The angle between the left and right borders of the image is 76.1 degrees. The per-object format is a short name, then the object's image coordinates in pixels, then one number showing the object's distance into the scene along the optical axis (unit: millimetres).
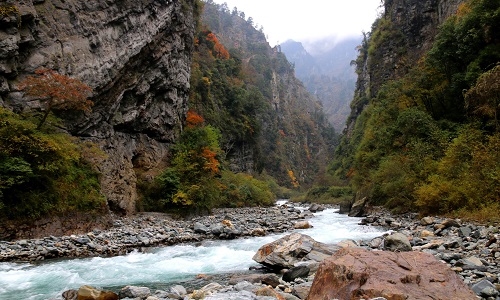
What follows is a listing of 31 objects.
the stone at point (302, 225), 18811
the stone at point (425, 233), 11586
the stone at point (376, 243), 10539
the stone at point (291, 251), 8797
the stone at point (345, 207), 28984
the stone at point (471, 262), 6560
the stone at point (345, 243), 10477
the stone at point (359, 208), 24469
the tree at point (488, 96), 14203
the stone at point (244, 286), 6301
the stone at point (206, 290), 5600
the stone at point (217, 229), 16039
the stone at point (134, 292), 6652
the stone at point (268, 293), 5441
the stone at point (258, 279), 7058
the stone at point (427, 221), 13711
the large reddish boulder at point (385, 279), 4496
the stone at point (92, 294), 6031
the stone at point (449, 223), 11906
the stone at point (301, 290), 5938
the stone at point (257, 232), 16498
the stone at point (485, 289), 4914
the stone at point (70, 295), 6373
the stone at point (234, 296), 4555
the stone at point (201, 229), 16284
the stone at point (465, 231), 9869
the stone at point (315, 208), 34969
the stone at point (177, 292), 6375
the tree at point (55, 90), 14891
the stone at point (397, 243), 9086
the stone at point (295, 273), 7473
